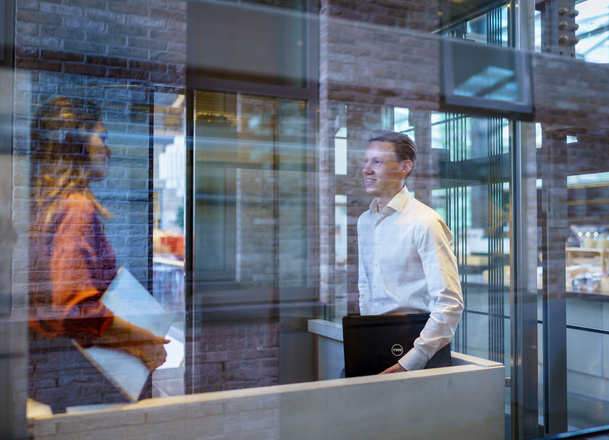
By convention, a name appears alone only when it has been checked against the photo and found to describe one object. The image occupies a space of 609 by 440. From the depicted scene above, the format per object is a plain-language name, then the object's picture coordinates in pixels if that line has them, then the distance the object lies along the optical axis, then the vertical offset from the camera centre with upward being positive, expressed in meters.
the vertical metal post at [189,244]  2.13 -0.05
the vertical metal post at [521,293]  2.85 -0.34
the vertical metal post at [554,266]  2.89 -0.20
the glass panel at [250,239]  2.19 -0.03
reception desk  1.41 -0.53
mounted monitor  2.65 +0.77
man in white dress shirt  1.86 -0.10
